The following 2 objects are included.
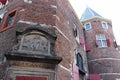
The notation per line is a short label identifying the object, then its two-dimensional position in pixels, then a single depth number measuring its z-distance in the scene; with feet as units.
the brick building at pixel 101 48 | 29.10
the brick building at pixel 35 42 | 12.95
